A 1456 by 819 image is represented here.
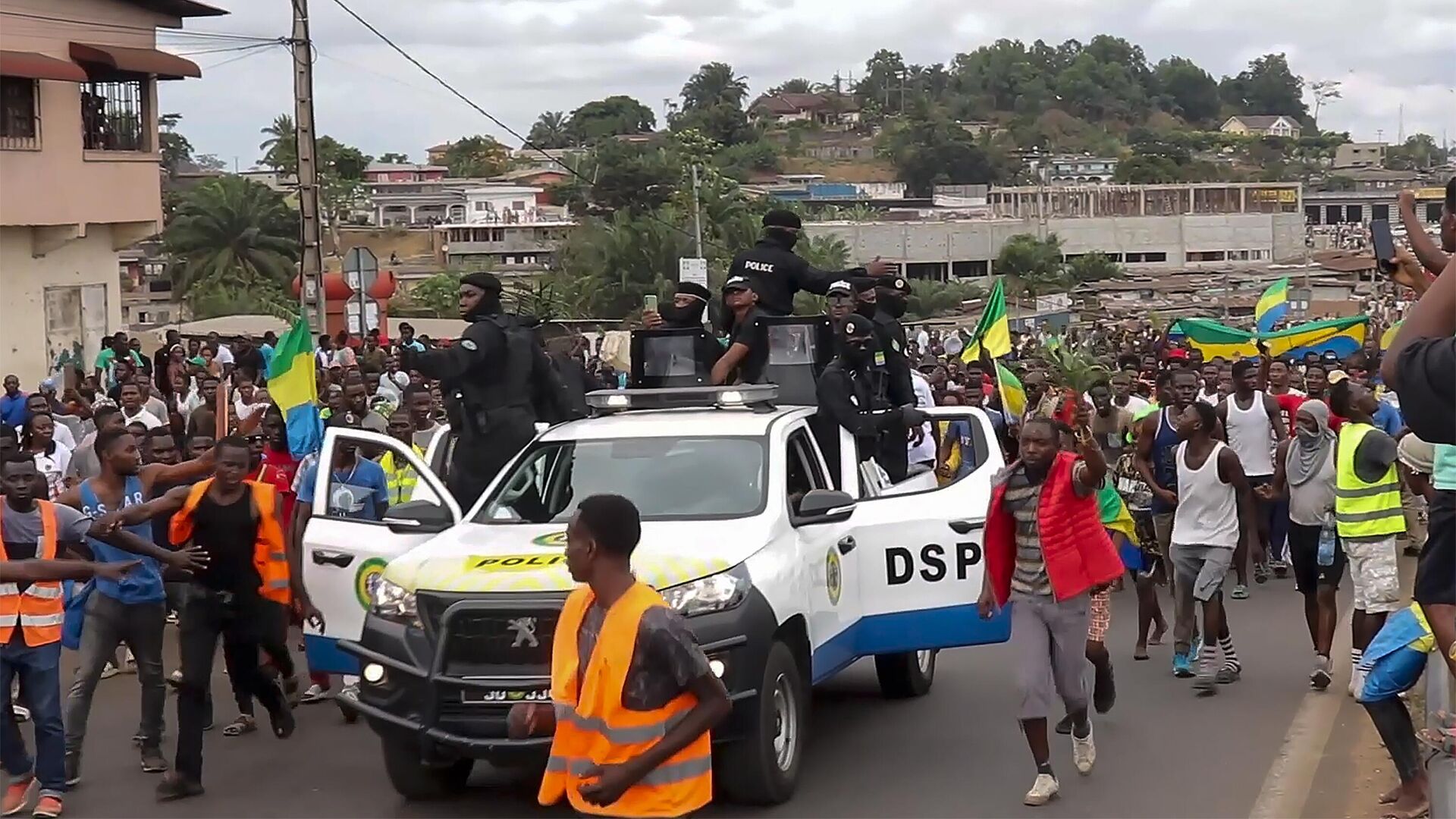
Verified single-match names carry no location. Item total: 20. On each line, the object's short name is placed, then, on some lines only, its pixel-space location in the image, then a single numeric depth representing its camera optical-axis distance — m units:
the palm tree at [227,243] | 61.69
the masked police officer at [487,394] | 9.79
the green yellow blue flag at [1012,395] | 14.29
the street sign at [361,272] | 23.36
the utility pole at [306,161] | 21.70
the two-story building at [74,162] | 26.55
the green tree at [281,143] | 88.37
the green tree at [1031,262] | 88.81
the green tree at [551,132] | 159.62
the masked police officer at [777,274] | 11.16
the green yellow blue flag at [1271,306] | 29.17
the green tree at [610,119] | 159.38
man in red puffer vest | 7.70
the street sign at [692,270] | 33.57
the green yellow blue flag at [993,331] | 19.83
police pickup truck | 7.08
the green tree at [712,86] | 187.50
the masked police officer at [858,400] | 9.35
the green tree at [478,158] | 148.75
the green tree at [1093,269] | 91.75
